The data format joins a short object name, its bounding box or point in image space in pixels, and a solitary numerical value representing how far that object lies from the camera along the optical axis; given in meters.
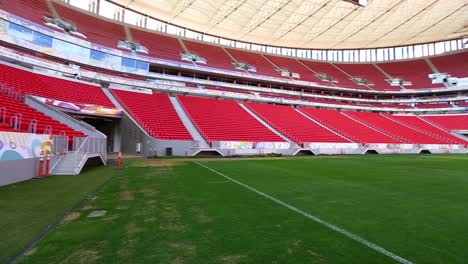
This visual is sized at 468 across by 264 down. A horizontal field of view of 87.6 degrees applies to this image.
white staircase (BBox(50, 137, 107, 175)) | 10.80
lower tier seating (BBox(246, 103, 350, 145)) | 30.23
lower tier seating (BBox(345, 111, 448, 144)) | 36.72
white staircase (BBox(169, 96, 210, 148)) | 23.75
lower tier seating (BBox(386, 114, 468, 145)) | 38.88
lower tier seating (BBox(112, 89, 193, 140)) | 23.20
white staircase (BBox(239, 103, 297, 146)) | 28.78
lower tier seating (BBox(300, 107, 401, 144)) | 33.72
